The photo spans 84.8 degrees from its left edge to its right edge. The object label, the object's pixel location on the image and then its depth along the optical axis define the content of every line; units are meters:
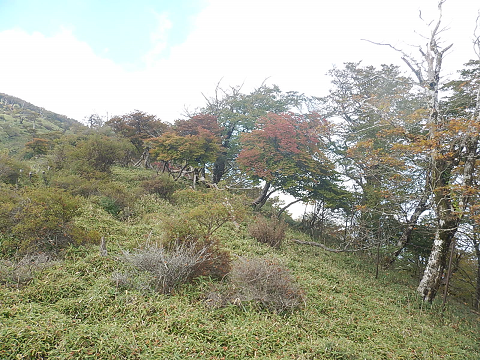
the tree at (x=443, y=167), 6.31
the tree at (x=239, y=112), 15.67
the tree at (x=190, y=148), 12.68
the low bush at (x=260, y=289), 4.00
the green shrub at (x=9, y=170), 9.23
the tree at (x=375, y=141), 8.22
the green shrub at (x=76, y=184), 9.08
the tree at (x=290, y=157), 11.43
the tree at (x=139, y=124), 17.34
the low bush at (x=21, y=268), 3.91
